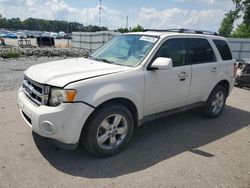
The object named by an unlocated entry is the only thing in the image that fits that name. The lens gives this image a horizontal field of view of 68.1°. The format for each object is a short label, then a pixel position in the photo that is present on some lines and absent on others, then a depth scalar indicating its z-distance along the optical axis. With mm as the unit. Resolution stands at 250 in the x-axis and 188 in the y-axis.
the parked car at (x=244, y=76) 6965
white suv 2398
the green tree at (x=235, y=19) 27994
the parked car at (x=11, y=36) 44404
